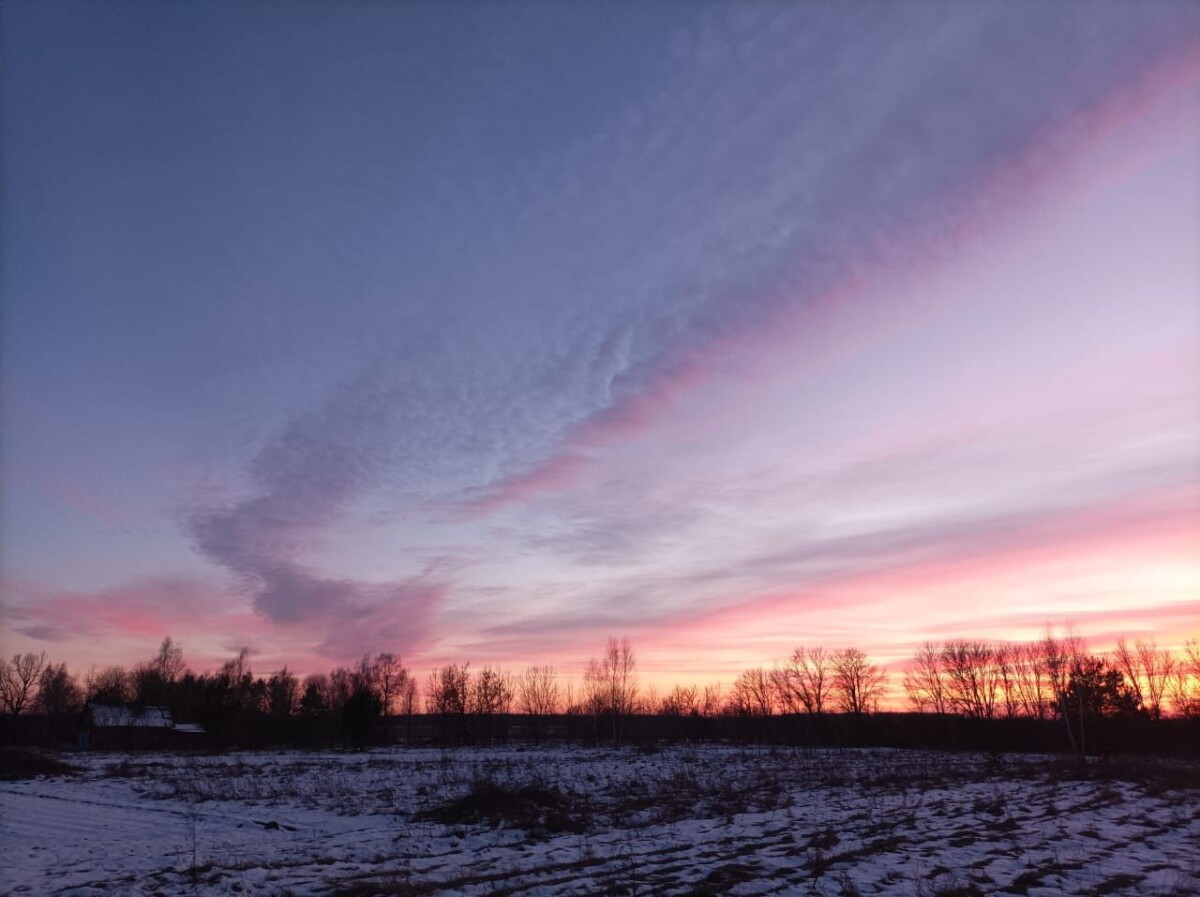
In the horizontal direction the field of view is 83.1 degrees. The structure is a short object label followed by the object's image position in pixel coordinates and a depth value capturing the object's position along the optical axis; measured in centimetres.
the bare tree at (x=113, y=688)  9110
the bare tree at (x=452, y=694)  10232
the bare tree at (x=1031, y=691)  8296
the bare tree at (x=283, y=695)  8669
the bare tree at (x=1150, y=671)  8138
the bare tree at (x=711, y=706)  13211
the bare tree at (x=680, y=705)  12962
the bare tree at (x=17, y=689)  9706
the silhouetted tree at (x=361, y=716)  6581
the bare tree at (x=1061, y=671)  4097
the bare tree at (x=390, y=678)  12494
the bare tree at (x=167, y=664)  13146
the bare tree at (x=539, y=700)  12812
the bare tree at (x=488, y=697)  11019
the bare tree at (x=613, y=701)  11319
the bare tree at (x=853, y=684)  9919
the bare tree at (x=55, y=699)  10362
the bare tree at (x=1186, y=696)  6056
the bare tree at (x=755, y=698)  11738
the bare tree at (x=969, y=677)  8900
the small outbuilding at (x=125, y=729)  7706
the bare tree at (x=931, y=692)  9312
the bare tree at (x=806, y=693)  10662
